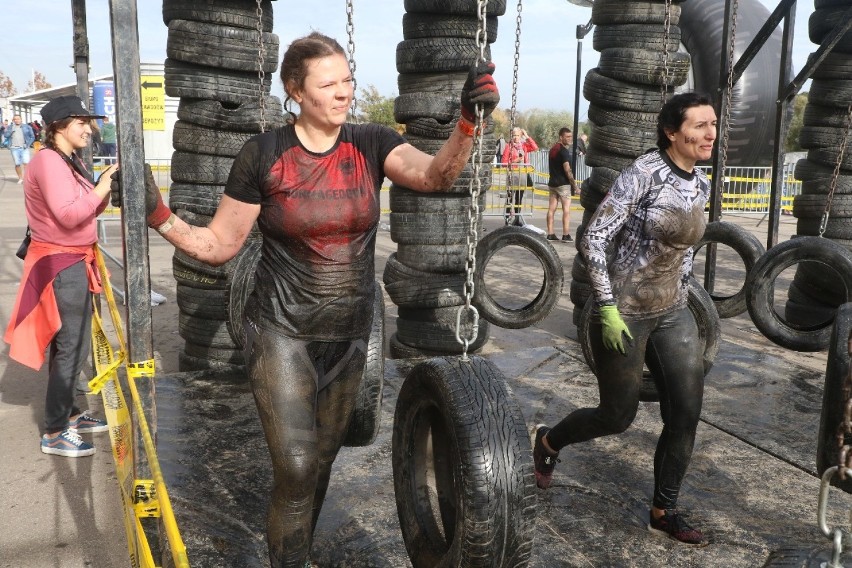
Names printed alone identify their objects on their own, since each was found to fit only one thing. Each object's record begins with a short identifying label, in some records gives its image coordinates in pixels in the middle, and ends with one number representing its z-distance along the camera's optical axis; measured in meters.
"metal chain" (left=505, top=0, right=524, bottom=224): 4.58
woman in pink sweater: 4.52
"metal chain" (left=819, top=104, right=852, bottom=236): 5.27
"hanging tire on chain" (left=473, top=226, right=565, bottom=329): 5.64
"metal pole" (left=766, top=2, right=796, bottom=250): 6.57
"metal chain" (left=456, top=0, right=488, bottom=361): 2.45
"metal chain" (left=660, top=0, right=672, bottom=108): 6.13
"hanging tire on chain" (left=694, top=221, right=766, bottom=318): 5.82
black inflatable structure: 16.91
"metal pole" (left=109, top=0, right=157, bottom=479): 2.77
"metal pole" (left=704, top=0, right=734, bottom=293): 6.39
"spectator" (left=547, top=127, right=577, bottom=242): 13.52
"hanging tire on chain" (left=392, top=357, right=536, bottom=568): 2.43
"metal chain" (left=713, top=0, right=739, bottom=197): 6.29
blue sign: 22.04
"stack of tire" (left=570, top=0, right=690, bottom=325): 6.54
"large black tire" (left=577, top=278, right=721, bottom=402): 4.43
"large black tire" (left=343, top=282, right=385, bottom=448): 3.10
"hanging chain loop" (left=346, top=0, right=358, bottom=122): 3.63
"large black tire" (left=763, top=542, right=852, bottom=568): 2.05
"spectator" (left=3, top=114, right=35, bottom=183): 23.59
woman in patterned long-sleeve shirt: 3.36
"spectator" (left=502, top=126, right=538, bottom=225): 14.52
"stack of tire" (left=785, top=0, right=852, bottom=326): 6.94
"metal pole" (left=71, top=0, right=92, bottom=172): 6.11
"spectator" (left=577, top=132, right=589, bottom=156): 21.61
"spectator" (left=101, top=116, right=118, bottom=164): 19.16
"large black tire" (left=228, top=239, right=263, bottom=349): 4.08
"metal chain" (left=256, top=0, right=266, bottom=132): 4.89
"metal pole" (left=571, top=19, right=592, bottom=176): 14.43
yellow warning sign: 14.05
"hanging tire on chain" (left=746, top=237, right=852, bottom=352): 5.11
